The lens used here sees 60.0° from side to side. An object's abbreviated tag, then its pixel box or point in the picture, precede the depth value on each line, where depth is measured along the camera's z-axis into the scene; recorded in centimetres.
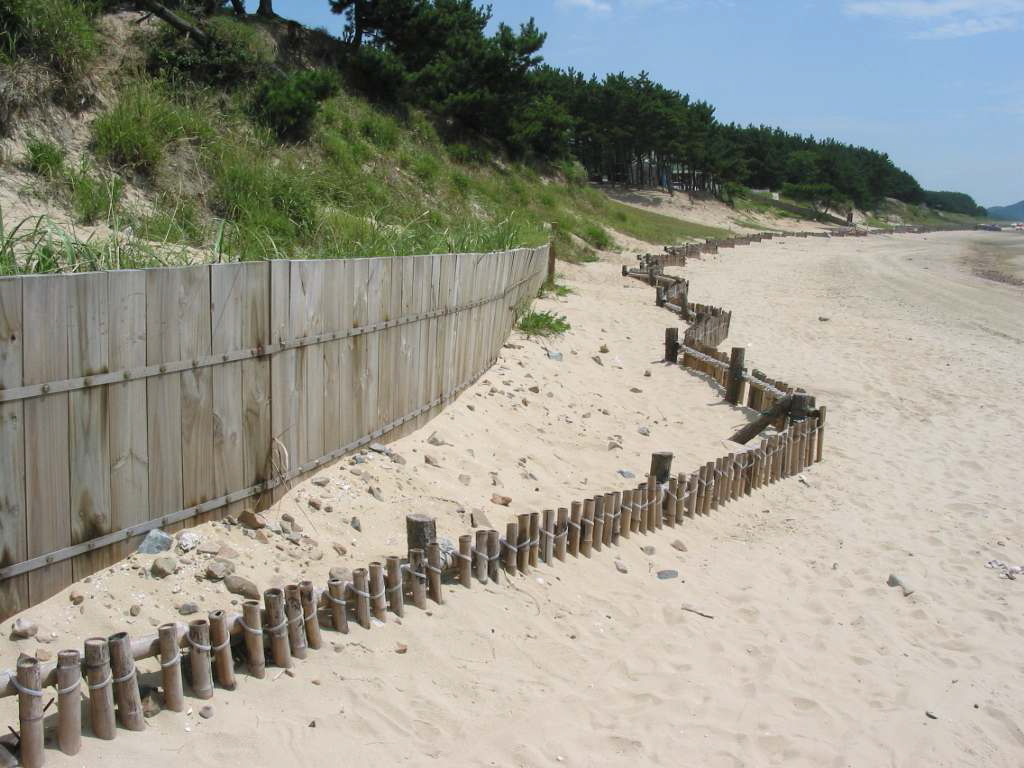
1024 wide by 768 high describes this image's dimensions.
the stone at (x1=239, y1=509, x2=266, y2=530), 493
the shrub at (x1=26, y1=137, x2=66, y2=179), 1011
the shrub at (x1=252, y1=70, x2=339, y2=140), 1614
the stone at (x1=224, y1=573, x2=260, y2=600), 441
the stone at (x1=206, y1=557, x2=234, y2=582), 442
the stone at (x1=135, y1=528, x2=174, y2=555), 434
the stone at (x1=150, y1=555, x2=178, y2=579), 427
